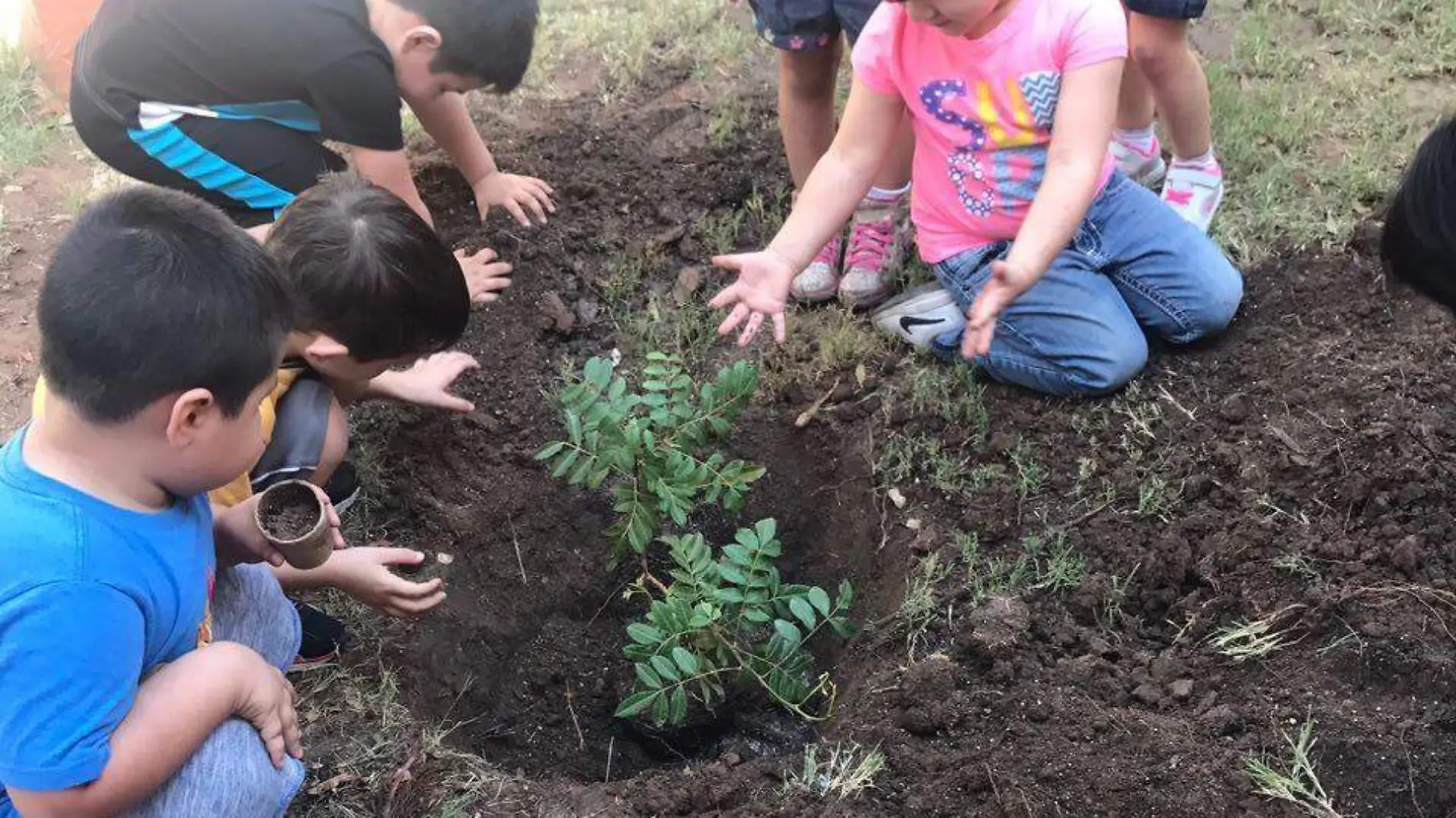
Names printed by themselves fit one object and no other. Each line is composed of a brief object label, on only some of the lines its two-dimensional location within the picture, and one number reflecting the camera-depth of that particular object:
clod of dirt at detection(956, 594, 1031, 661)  2.35
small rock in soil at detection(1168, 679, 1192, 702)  2.23
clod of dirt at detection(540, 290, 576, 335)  3.37
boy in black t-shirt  2.99
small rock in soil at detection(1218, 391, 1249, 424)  2.77
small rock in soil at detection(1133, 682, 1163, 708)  2.23
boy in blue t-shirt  1.66
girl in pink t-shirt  2.64
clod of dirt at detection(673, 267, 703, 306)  3.46
